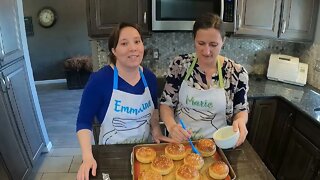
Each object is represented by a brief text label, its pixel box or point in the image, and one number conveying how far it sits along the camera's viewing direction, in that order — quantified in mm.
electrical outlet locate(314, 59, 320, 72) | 2166
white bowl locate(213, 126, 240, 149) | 1032
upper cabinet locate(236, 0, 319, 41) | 2012
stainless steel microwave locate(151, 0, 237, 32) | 1900
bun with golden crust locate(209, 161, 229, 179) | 918
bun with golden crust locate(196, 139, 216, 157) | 1064
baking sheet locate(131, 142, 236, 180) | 958
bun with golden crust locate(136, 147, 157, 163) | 1017
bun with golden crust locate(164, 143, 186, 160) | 1040
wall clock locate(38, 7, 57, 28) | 5020
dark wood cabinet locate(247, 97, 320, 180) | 1732
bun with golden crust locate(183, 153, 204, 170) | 987
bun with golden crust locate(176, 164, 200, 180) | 905
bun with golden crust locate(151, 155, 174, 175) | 960
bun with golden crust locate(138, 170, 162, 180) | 904
